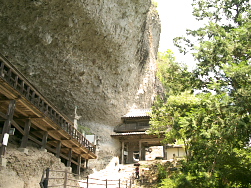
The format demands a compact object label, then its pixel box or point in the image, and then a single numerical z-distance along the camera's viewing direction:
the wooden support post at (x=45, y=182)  9.30
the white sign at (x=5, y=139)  9.87
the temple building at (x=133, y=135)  25.00
